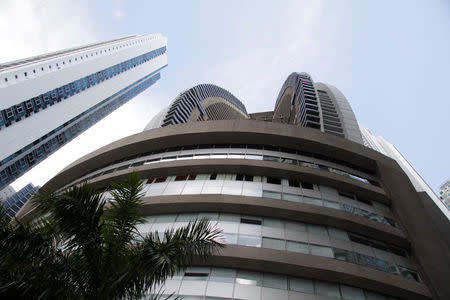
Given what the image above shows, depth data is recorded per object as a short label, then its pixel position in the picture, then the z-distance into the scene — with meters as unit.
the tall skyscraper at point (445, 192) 124.49
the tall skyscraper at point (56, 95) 53.16
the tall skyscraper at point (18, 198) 125.83
